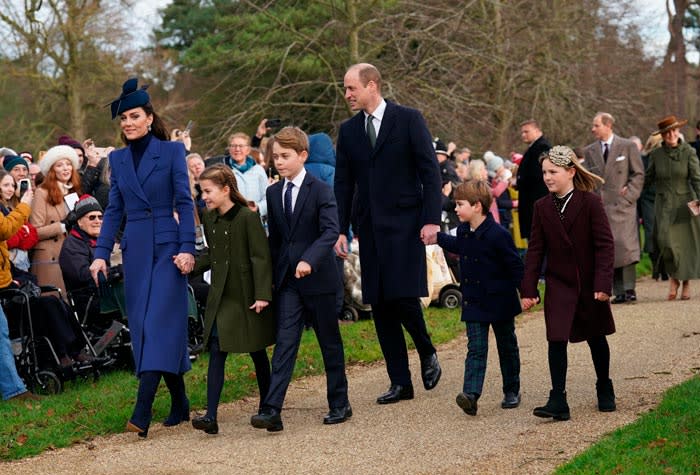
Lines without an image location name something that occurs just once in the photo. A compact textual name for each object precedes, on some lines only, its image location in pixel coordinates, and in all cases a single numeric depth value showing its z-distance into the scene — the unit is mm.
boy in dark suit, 15684
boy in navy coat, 16080
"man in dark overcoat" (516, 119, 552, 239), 25829
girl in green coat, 15592
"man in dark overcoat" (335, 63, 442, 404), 16629
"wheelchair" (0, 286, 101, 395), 18826
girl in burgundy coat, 15325
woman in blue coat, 15478
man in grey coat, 27660
